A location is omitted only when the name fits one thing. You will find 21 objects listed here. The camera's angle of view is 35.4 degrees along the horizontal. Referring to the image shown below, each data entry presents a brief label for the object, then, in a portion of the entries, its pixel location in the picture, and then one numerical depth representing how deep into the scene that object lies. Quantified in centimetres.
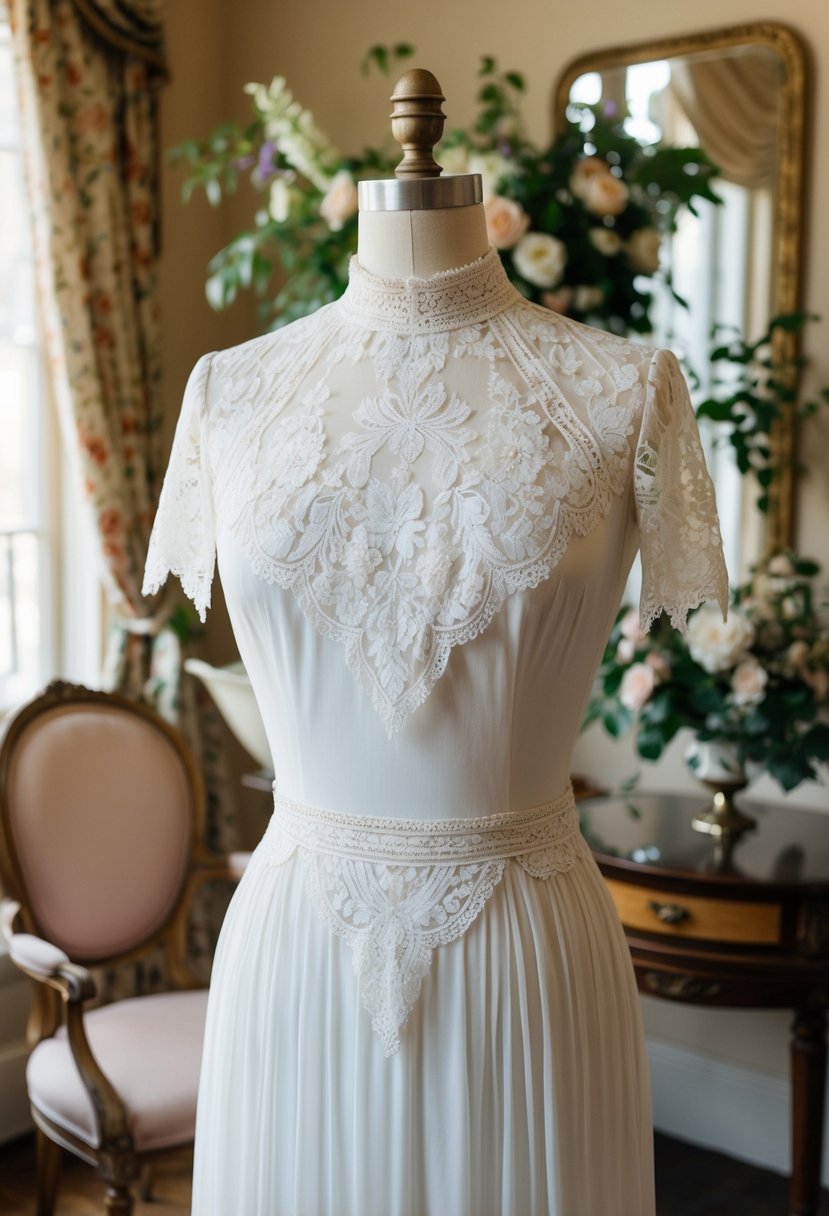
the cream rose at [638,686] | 248
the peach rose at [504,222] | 244
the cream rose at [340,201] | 255
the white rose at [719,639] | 239
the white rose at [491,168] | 255
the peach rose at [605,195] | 255
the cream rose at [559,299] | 256
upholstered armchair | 218
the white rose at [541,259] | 249
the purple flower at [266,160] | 281
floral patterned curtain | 285
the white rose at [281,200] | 278
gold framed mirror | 263
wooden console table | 225
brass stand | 250
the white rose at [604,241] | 257
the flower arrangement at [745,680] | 240
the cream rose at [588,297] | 259
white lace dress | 125
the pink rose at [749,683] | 238
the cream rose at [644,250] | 259
